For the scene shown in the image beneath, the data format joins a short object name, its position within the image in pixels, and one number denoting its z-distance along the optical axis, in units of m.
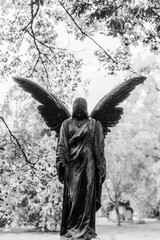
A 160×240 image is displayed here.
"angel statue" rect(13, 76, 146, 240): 5.00
